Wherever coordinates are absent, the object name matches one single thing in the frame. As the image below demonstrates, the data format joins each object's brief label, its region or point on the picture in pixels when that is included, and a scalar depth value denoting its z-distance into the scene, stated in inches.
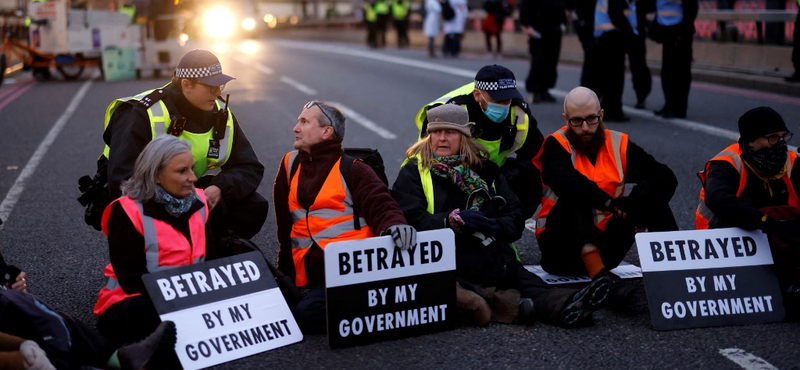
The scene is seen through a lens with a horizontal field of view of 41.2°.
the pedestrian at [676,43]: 487.8
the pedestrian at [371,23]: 1315.2
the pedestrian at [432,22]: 1072.8
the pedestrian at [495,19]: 1020.5
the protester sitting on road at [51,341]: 155.6
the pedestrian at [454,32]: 1039.6
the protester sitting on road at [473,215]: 200.8
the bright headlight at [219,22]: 1894.7
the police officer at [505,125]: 240.5
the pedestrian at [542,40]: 572.4
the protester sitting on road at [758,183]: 207.9
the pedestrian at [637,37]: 501.0
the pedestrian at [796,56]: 551.6
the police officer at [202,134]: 218.5
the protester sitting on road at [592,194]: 220.2
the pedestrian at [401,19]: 1317.7
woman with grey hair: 189.8
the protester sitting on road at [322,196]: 207.3
